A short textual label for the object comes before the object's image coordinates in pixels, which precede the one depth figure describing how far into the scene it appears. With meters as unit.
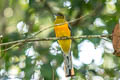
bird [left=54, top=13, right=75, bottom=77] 9.13
